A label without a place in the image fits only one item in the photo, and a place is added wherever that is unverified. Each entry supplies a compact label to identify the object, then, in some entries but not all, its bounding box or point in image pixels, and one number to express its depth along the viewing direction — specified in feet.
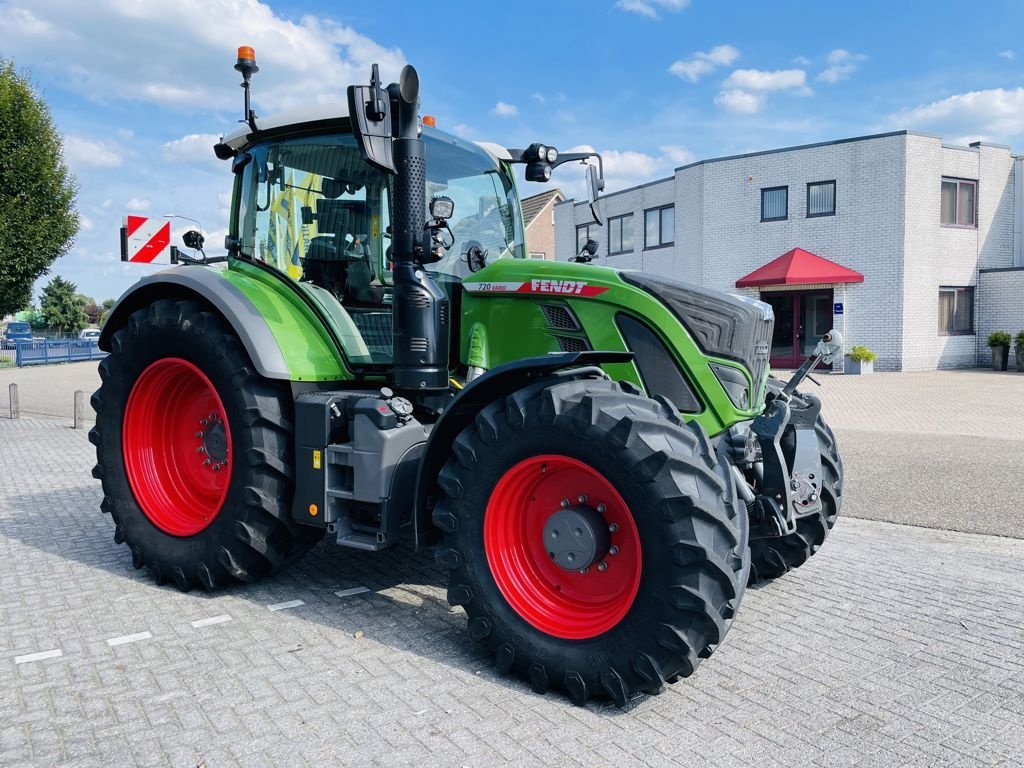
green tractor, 10.69
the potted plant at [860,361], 74.28
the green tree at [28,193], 70.28
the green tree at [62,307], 205.67
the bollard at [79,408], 41.81
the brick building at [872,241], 75.25
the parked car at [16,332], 132.54
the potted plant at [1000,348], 76.74
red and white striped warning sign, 23.99
